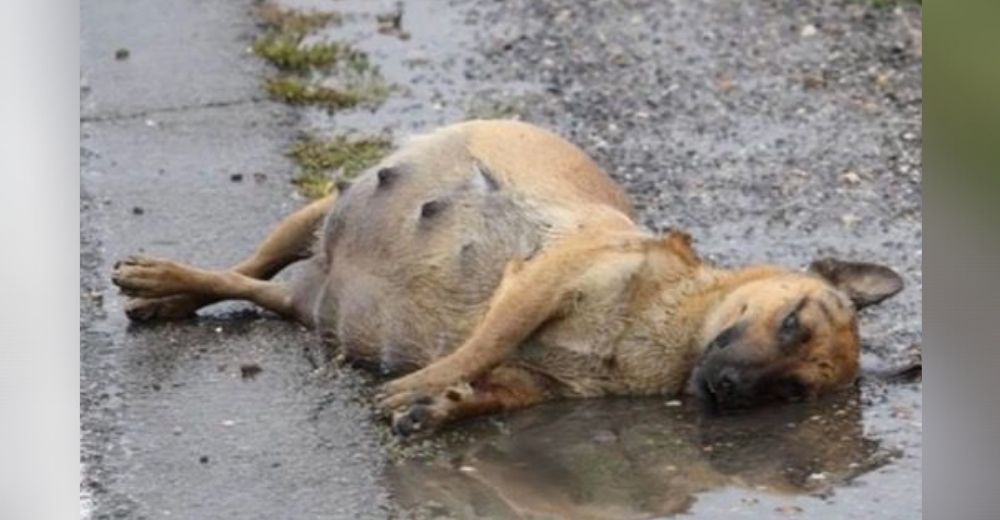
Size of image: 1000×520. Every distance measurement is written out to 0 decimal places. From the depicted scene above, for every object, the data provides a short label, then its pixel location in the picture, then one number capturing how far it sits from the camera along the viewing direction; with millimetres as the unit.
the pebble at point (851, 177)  12176
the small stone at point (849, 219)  11821
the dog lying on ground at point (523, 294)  9953
